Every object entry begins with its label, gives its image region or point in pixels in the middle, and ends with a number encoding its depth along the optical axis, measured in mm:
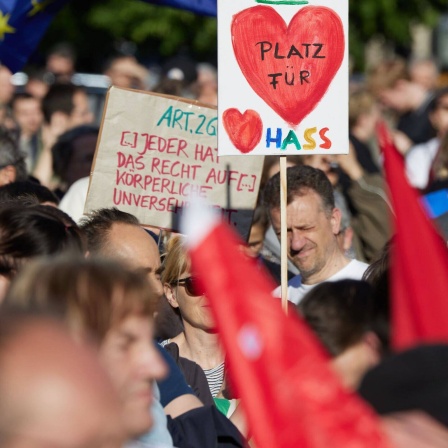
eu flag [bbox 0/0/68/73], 14453
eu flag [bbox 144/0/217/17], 14687
